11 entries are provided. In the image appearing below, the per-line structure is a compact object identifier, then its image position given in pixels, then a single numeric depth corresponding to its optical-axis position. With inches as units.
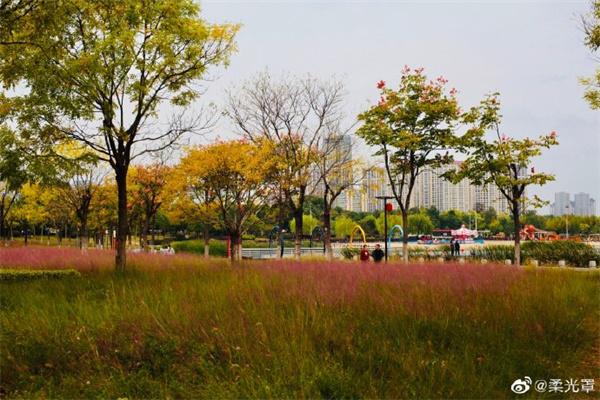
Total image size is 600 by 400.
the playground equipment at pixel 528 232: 1433.7
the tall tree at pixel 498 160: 827.4
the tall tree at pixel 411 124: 825.5
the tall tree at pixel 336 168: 982.4
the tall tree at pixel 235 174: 796.0
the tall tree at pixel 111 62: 487.2
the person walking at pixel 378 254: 807.7
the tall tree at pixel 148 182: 1188.5
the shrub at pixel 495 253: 1055.6
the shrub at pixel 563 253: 980.6
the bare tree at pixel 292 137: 955.3
